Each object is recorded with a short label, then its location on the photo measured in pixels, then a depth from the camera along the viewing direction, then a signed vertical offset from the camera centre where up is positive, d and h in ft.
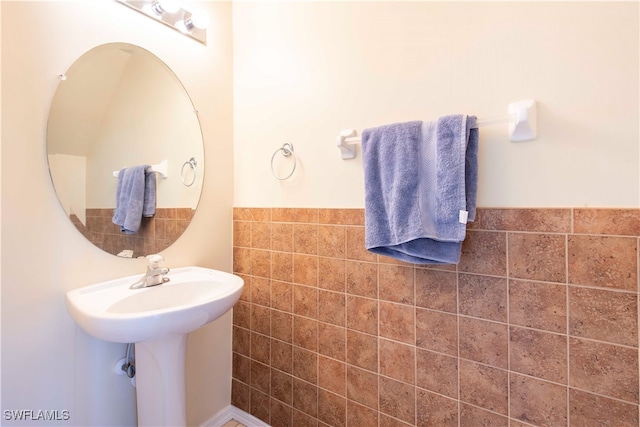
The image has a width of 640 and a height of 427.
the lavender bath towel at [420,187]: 2.74 +0.26
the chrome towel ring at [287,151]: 4.40 +0.98
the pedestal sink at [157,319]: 2.69 -1.12
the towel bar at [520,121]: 2.61 +0.87
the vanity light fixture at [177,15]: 4.01 +3.02
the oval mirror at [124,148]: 3.40 +0.91
